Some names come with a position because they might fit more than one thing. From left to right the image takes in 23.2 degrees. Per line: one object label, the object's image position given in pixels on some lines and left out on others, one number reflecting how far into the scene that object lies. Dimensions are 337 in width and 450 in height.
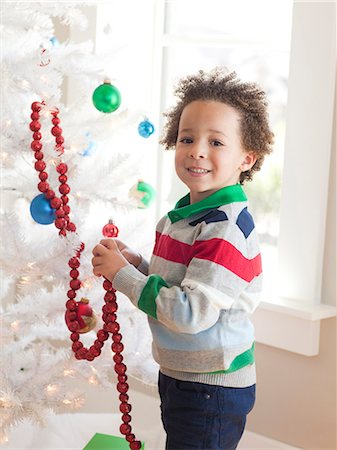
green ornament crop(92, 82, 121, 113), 1.93
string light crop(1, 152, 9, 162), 1.96
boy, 1.49
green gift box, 2.03
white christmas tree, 1.92
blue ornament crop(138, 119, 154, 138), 2.05
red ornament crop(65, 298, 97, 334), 1.76
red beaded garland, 1.70
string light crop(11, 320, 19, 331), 2.04
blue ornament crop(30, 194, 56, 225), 1.84
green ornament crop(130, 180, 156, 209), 2.11
